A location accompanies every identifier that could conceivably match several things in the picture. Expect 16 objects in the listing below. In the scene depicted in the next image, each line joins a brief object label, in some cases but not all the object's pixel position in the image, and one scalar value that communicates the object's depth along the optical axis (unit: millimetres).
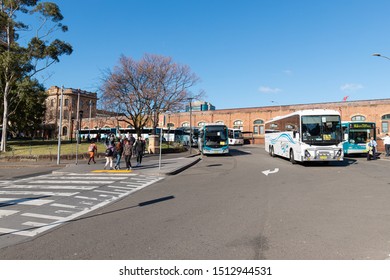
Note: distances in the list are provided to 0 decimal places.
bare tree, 31016
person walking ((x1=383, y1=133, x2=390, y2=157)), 23469
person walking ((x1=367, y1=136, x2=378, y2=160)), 21391
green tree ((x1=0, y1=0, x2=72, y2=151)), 26281
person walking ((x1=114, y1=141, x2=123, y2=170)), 16031
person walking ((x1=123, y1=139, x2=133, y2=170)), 15492
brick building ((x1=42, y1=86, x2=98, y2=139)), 78050
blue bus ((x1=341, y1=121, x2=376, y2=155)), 24297
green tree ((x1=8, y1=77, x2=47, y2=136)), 28516
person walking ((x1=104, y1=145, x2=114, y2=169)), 16109
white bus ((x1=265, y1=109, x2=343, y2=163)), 16156
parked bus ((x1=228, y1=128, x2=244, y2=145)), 52125
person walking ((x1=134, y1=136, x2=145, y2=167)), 17672
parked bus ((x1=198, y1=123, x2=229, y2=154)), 26172
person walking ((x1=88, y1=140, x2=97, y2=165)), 19172
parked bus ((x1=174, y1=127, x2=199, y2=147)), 48800
